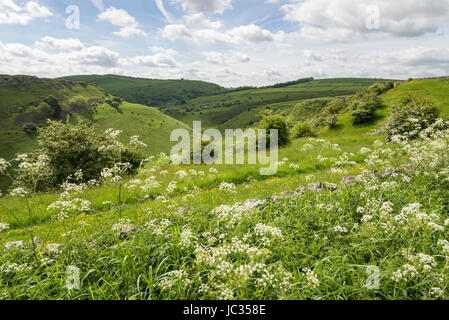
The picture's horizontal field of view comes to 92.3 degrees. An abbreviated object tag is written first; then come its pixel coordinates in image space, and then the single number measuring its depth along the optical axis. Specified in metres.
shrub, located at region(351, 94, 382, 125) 43.09
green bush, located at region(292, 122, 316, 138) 42.91
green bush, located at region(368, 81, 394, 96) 58.72
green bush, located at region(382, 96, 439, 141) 27.66
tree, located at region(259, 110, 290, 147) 29.84
